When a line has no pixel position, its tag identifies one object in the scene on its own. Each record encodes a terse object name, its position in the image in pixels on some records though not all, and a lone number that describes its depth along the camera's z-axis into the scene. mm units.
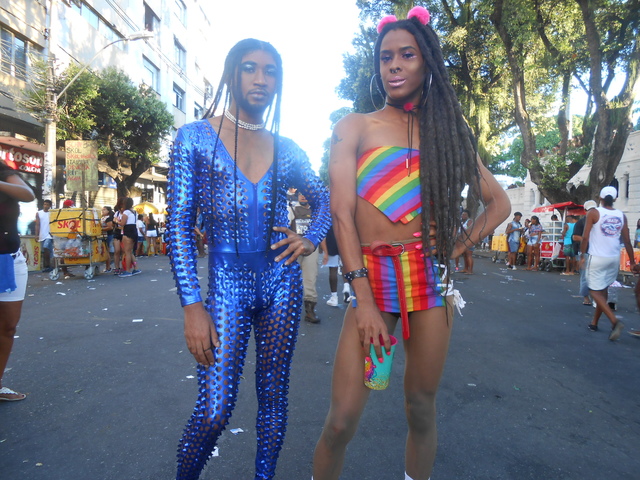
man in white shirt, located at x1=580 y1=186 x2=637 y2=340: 6121
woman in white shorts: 3223
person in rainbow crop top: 1812
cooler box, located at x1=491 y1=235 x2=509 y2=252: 20953
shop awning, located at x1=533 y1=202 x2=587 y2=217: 15156
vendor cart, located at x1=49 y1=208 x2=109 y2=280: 10672
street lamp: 14094
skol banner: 14914
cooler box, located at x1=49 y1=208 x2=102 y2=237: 10773
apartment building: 16078
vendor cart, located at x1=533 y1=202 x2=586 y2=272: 15180
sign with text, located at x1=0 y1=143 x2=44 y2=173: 15875
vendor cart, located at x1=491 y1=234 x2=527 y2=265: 17359
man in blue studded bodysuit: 1768
